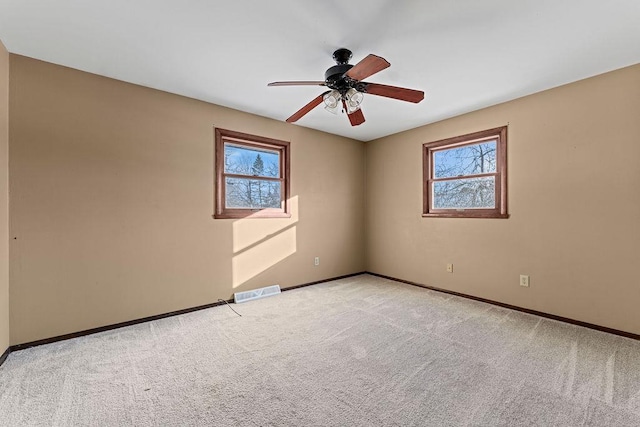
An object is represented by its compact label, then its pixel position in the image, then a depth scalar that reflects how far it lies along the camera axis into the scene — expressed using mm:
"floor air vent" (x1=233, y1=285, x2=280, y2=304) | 3592
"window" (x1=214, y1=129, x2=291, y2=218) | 3551
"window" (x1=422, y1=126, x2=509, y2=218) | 3496
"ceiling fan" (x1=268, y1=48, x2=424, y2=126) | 2172
